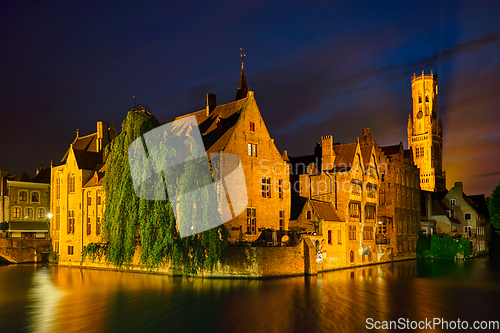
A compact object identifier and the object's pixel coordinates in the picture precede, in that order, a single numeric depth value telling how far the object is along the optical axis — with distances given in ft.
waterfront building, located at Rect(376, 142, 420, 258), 182.80
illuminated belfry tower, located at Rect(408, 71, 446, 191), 470.80
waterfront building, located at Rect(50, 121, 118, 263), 160.25
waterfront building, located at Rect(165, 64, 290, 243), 134.72
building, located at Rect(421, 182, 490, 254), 215.92
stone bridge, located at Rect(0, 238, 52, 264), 177.88
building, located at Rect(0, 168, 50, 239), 196.85
